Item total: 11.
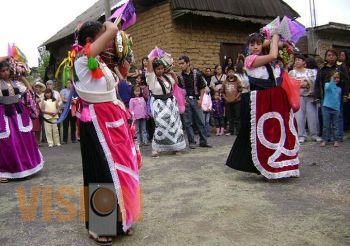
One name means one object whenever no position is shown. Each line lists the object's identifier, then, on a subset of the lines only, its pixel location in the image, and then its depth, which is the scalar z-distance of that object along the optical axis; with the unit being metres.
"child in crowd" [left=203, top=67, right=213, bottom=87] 11.21
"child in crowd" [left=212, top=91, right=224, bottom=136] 10.70
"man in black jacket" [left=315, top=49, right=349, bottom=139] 7.84
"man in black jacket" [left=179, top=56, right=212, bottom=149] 8.22
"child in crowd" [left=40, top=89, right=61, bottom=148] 10.62
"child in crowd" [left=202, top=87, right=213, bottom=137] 10.05
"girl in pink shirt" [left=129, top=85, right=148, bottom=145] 9.35
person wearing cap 10.95
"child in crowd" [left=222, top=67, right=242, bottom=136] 10.26
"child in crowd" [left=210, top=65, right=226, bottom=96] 10.86
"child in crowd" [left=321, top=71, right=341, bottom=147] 7.64
